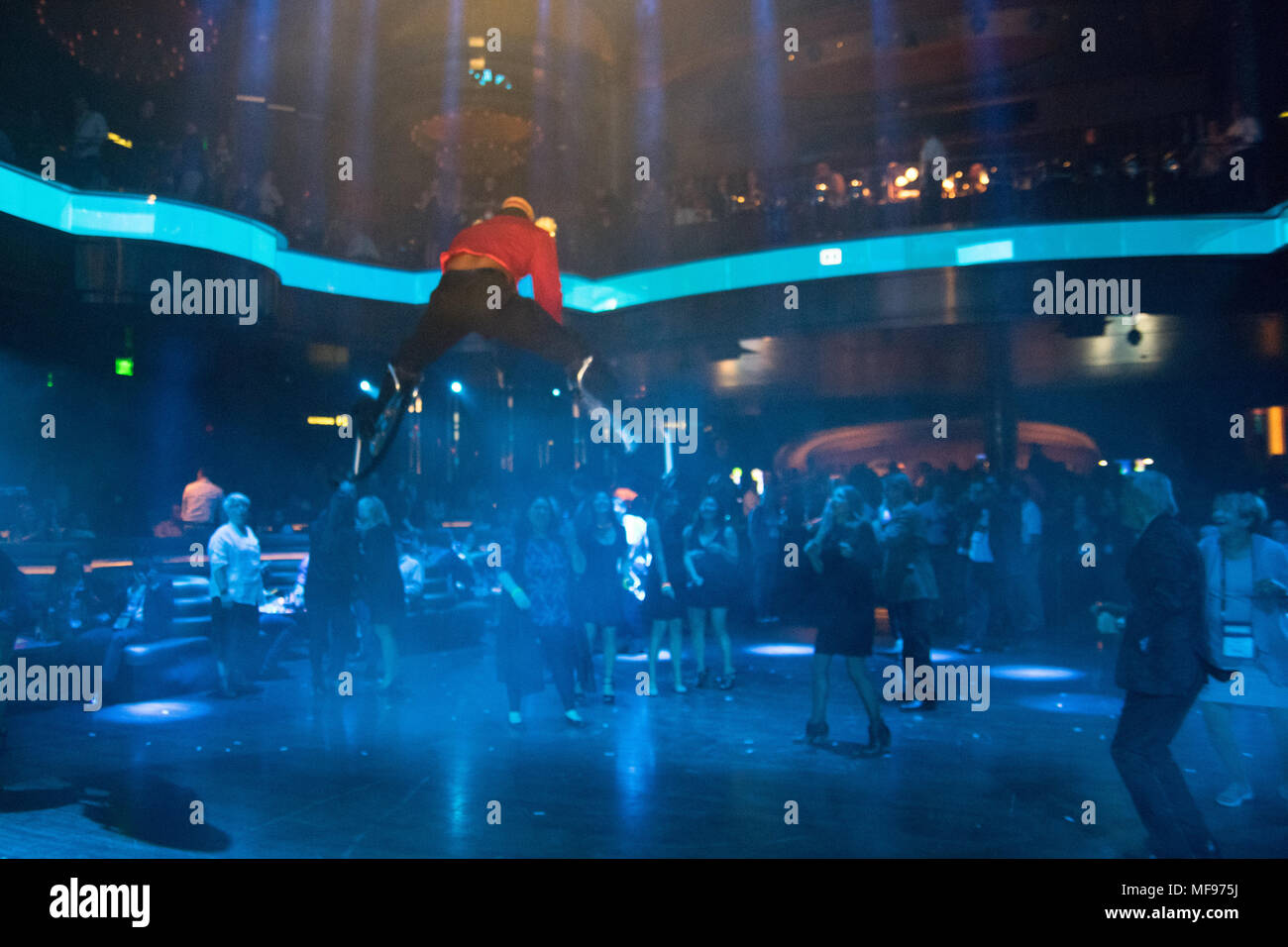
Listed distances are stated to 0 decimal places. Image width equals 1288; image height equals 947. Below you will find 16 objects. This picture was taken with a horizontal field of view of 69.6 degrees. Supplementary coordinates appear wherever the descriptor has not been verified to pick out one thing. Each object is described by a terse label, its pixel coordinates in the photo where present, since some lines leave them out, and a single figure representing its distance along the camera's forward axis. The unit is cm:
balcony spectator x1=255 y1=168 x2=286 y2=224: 1400
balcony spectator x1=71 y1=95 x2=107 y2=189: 1177
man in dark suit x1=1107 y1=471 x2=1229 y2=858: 369
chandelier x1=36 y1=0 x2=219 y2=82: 1194
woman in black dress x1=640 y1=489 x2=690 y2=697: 749
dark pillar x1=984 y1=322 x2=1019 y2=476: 1393
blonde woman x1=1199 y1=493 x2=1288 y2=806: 467
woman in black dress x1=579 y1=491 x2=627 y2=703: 727
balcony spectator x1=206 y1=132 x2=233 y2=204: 1276
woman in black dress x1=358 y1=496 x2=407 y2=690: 781
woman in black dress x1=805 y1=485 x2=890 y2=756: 570
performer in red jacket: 535
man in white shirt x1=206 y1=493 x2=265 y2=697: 771
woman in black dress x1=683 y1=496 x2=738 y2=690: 759
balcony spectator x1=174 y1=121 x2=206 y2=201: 1252
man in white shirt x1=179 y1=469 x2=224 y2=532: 1069
